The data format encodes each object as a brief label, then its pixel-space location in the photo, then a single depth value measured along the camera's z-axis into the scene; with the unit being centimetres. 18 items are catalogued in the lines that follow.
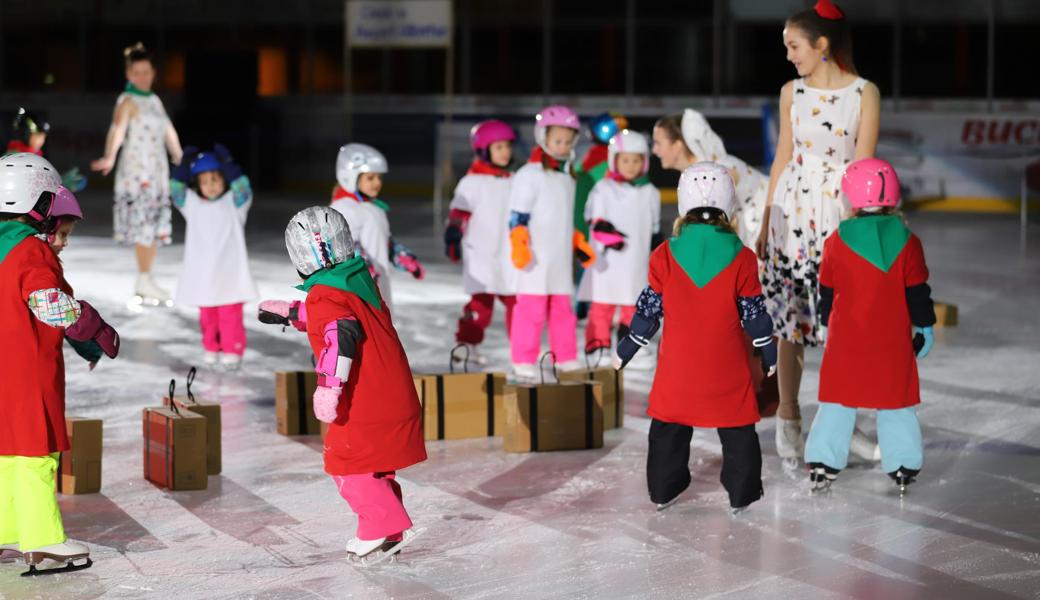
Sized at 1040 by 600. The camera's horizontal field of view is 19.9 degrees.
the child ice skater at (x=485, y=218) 1747
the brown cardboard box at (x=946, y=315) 2090
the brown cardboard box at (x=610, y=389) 1415
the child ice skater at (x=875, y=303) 1141
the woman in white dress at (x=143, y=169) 2265
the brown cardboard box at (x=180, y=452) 1186
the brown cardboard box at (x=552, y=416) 1327
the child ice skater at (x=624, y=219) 1760
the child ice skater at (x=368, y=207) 1471
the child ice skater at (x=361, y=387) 965
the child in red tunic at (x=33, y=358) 932
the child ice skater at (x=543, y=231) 1653
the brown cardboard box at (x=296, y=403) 1408
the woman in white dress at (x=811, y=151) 1221
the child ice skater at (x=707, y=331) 1090
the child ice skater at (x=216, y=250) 1787
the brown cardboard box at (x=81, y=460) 1172
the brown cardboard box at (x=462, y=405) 1384
